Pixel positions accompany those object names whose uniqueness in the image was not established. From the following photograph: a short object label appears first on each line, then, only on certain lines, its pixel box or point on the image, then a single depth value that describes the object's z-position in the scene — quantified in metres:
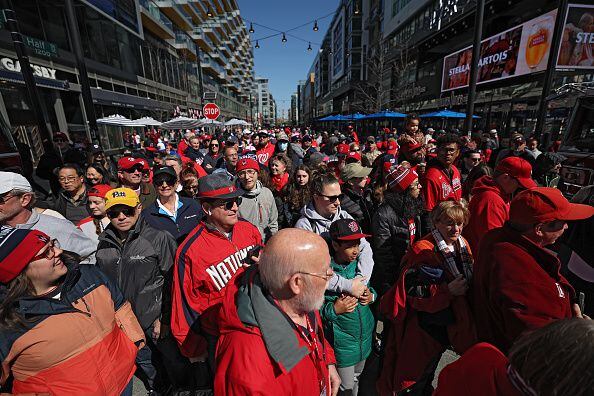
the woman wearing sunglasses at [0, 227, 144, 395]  1.68
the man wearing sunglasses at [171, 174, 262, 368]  2.33
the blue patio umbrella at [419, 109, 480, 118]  18.26
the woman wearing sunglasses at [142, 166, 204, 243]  3.34
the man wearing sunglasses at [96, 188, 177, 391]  2.54
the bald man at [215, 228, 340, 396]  1.26
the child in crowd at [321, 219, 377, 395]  2.30
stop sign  14.11
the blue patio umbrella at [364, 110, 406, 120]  20.67
